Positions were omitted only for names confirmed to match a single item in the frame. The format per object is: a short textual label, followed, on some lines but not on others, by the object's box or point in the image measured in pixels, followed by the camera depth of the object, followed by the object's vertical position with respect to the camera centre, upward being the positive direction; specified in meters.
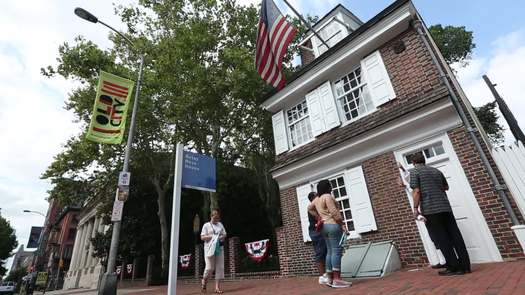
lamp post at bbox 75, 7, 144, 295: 6.70 +0.37
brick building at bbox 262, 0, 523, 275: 6.14 +2.92
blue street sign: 4.62 +1.59
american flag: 8.14 +5.94
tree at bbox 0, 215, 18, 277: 46.75 +8.00
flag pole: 9.11 +7.55
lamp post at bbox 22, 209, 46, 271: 35.32 +6.08
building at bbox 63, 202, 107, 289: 27.22 +2.80
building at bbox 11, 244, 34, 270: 117.68 +13.70
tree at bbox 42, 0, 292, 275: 13.34 +8.24
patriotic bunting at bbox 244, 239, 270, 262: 9.97 +0.64
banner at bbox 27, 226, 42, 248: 34.47 +6.04
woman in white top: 6.56 +0.56
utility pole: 11.04 +4.77
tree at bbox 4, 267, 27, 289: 73.79 +4.43
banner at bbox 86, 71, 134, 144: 7.93 +4.59
